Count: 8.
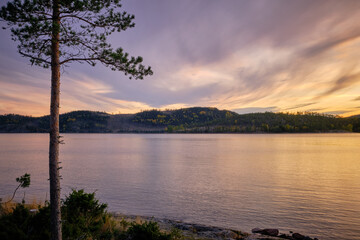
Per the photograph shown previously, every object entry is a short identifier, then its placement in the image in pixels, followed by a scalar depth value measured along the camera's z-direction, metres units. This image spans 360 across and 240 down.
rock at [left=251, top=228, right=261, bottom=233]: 11.27
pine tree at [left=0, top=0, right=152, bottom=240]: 6.10
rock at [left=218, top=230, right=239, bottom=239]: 9.95
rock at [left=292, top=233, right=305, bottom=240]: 10.40
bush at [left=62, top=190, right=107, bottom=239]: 7.15
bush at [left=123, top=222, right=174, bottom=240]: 7.15
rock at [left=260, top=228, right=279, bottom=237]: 10.65
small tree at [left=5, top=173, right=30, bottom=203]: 9.53
